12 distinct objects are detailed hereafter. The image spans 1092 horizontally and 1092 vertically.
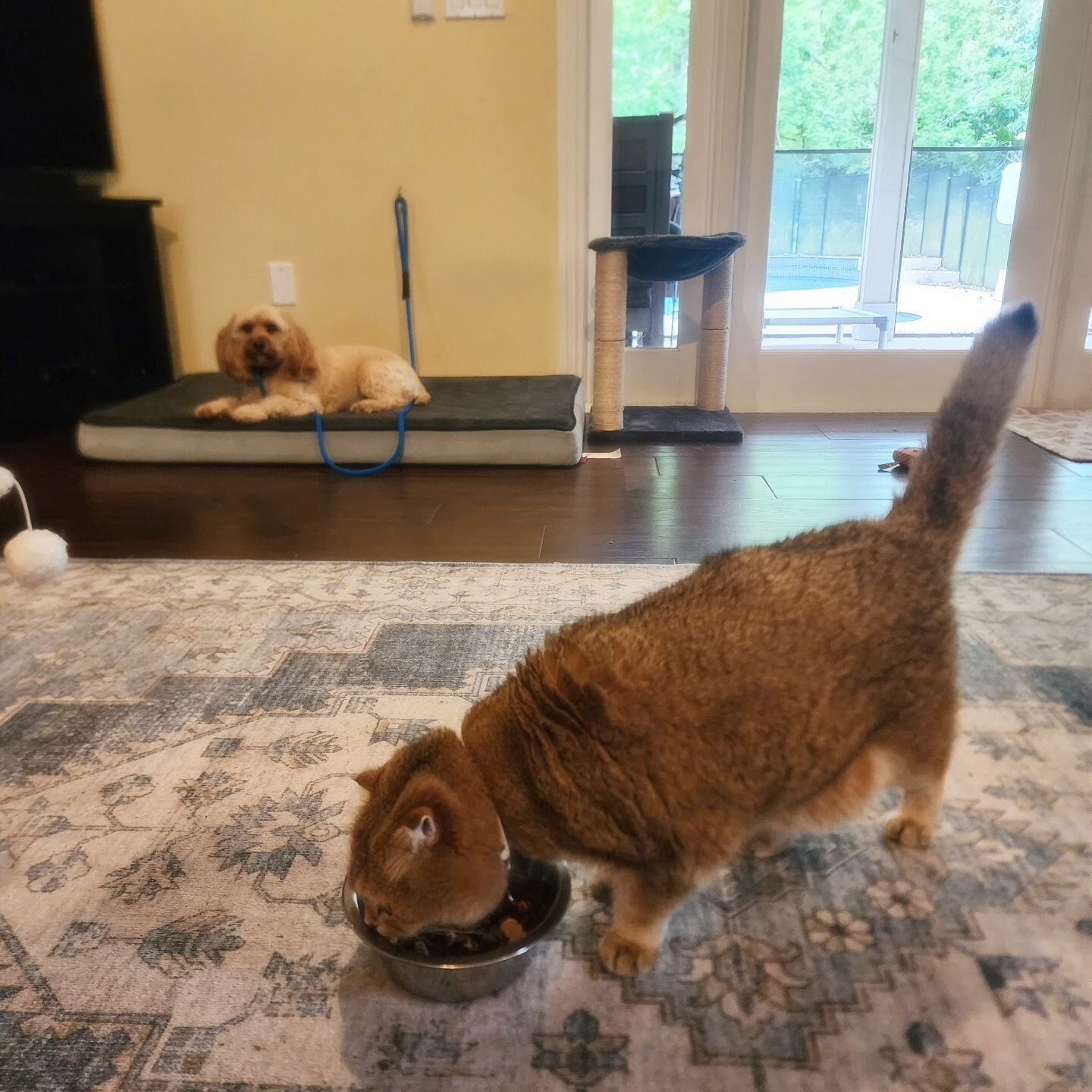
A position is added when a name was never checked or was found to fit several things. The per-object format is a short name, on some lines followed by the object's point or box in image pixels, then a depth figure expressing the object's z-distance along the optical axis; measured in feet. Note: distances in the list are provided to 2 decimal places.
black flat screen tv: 10.42
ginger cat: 2.71
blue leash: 9.59
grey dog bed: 9.61
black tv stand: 10.67
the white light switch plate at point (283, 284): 12.01
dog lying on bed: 10.19
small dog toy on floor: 9.21
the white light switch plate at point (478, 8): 10.61
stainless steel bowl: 2.85
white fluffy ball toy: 3.99
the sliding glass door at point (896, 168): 10.77
